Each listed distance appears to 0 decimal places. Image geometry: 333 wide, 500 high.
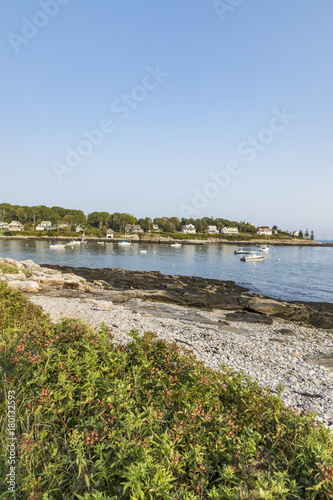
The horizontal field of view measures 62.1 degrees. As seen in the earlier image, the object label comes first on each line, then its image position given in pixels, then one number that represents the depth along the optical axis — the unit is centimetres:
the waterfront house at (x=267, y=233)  19162
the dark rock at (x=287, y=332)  1386
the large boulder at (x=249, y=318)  1639
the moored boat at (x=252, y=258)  6241
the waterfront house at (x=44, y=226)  14394
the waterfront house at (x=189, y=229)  17748
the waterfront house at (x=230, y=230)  18775
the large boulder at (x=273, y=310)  1914
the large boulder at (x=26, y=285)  1587
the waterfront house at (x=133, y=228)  15688
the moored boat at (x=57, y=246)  7789
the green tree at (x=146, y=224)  16444
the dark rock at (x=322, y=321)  1731
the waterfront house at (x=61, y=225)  14740
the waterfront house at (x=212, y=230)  19038
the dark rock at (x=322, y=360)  915
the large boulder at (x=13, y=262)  2608
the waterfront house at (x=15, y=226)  13750
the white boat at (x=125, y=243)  10547
